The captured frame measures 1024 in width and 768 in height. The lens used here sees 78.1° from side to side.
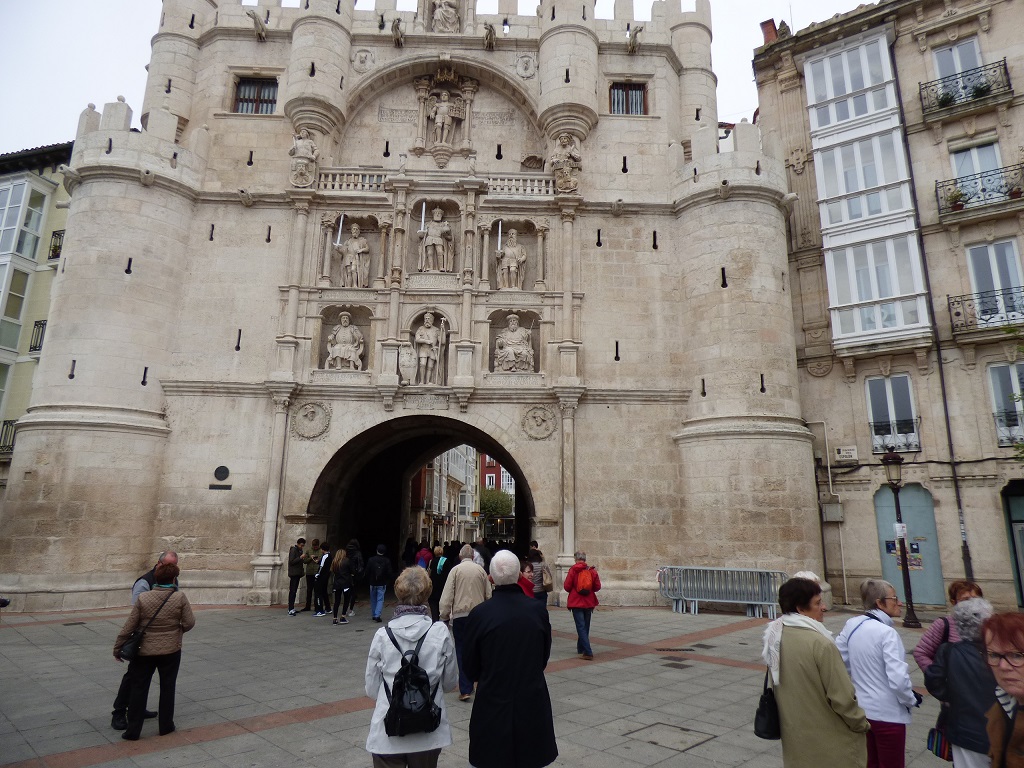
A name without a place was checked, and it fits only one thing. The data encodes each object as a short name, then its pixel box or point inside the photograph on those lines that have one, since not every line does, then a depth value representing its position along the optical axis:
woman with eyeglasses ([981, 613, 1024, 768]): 2.80
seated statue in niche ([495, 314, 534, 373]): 18.25
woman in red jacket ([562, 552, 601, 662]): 9.90
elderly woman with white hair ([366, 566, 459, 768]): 3.78
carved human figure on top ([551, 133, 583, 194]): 19.08
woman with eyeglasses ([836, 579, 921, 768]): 4.09
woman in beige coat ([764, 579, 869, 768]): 3.55
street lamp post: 13.95
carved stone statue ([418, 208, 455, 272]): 19.02
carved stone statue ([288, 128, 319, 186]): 18.91
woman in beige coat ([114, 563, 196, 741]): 6.32
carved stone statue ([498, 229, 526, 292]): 18.92
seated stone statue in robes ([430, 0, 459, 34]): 21.39
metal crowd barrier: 15.12
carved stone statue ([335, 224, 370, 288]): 18.91
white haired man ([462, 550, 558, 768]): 3.62
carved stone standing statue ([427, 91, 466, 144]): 20.69
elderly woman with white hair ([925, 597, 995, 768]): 3.52
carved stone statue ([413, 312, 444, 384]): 18.14
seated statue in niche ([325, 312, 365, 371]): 18.14
